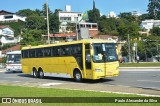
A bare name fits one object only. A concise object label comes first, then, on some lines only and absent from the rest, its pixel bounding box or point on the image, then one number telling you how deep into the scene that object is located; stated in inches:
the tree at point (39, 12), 6427.2
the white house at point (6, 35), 4805.6
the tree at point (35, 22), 5083.7
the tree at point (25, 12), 6401.6
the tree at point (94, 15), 6284.5
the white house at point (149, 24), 6379.4
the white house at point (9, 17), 5846.5
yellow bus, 890.7
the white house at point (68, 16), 6648.6
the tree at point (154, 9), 6477.9
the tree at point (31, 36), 4010.8
